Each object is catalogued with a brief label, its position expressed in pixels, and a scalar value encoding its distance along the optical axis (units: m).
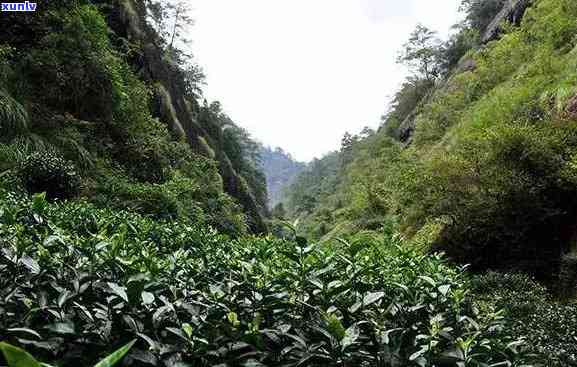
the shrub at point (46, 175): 7.88
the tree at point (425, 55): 42.78
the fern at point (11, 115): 8.66
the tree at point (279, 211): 52.65
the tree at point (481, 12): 40.56
